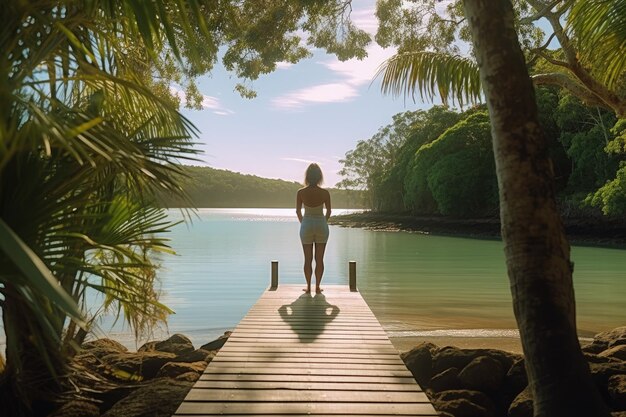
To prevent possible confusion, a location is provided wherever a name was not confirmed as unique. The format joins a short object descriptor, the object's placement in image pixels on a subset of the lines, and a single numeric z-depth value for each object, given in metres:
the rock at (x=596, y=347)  8.15
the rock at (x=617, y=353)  7.11
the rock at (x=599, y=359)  6.74
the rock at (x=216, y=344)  9.34
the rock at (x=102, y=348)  7.44
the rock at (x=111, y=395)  5.41
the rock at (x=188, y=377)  6.04
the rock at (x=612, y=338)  8.23
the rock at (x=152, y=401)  4.63
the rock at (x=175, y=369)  6.44
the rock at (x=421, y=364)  7.19
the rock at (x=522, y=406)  5.34
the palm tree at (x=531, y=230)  3.77
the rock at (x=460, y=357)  7.03
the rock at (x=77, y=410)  4.84
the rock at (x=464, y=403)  5.56
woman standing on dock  8.50
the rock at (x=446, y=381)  6.61
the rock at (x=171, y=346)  8.53
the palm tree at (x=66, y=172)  2.93
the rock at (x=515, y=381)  6.28
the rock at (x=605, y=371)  5.88
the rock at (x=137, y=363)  6.75
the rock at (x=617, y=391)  5.45
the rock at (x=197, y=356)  7.78
